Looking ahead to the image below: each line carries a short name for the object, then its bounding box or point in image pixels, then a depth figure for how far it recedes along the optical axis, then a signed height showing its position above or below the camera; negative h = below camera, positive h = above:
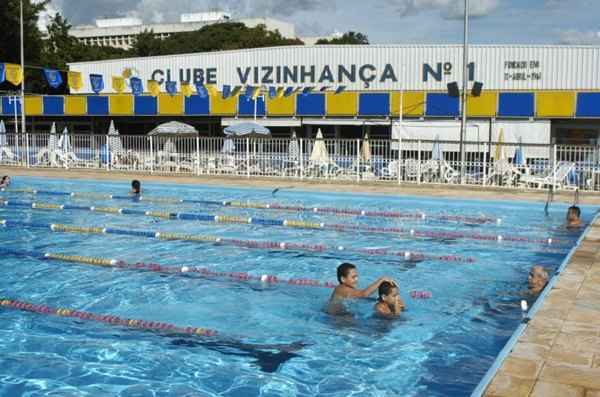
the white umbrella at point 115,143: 23.77 +0.49
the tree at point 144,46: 75.44 +12.30
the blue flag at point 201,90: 28.42 +2.79
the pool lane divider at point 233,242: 10.37 -1.43
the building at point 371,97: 27.12 +2.71
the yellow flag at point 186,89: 27.01 +2.68
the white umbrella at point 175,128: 25.91 +1.10
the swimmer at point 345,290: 7.34 -1.44
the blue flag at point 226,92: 28.05 +2.70
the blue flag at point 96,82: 28.20 +3.09
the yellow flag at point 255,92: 26.52 +2.51
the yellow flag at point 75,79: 27.51 +3.14
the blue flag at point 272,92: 27.88 +2.65
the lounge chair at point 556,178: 17.70 -0.55
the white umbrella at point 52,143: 24.97 +0.51
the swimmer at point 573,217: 12.57 -1.11
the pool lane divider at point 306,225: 11.95 -1.30
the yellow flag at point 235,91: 26.55 +2.57
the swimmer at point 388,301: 7.04 -1.51
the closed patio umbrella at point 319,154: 20.64 +0.09
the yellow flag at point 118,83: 28.46 +3.09
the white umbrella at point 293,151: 21.09 +0.19
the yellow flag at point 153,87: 27.47 +2.83
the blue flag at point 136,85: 27.67 +2.94
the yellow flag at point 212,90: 27.70 +2.71
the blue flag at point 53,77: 26.89 +3.16
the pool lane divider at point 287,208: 14.34 -1.17
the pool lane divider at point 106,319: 6.66 -1.66
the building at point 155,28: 120.92 +23.38
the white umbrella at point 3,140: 26.17 +0.65
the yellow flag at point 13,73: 25.73 +3.19
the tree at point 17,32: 43.00 +8.15
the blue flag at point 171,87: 28.80 +2.96
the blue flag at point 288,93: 28.82 +2.73
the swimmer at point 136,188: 17.87 -0.81
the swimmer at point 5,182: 19.65 -0.72
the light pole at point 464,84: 20.26 +2.17
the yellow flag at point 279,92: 28.53 +2.71
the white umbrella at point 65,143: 24.78 +0.51
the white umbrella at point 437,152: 19.73 +0.15
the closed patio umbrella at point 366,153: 19.97 +0.12
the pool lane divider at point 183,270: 8.62 -1.55
